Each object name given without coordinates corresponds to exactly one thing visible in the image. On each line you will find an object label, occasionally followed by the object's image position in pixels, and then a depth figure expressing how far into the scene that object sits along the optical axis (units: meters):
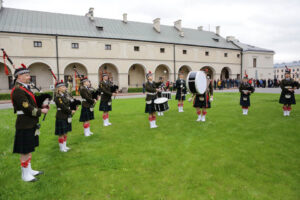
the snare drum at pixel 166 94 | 11.61
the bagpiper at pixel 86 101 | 6.87
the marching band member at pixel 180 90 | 11.16
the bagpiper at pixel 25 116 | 3.80
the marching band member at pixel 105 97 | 8.22
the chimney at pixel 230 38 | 42.08
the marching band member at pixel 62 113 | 5.27
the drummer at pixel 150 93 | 7.43
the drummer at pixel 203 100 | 8.47
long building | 25.11
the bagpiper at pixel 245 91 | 9.78
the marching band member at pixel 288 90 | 8.85
